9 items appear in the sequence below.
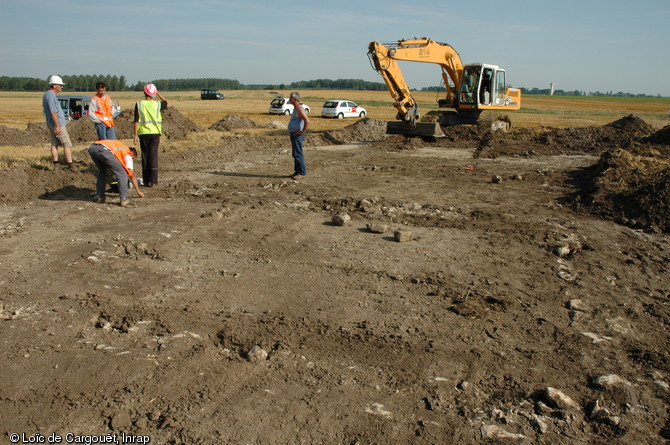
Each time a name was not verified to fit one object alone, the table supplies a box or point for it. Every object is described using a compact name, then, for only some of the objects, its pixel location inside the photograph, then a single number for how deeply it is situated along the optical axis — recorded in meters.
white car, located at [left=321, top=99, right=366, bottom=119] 36.44
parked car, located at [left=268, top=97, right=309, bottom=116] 38.75
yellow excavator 17.72
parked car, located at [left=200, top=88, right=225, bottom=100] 66.94
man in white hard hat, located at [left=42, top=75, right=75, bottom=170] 10.12
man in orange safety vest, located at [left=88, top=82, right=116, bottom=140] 10.16
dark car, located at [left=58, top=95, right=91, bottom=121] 22.70
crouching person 7.97
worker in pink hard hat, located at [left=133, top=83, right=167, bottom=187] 9.59
